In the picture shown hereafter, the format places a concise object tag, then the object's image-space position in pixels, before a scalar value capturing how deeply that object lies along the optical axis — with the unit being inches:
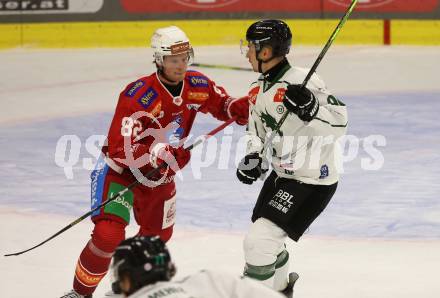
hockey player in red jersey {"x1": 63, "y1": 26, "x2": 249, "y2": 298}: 392.8
